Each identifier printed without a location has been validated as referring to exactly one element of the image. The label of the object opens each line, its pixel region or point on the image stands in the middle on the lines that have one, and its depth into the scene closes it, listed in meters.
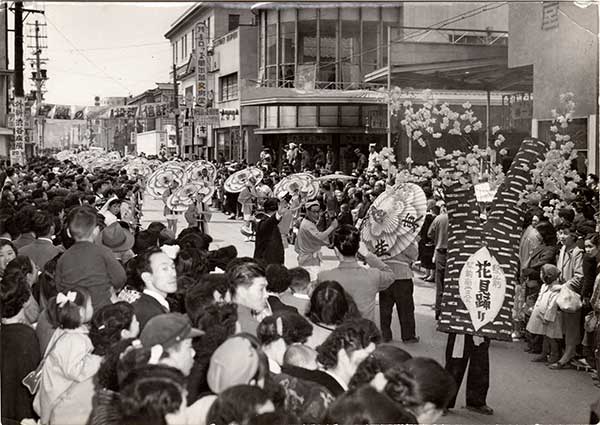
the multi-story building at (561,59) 8.23
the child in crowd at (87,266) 5.52
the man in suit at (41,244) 6.41
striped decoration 5.71
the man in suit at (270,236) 9.27
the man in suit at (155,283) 4.79
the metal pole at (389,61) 10.87
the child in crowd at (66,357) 4.18
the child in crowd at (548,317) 6.91
